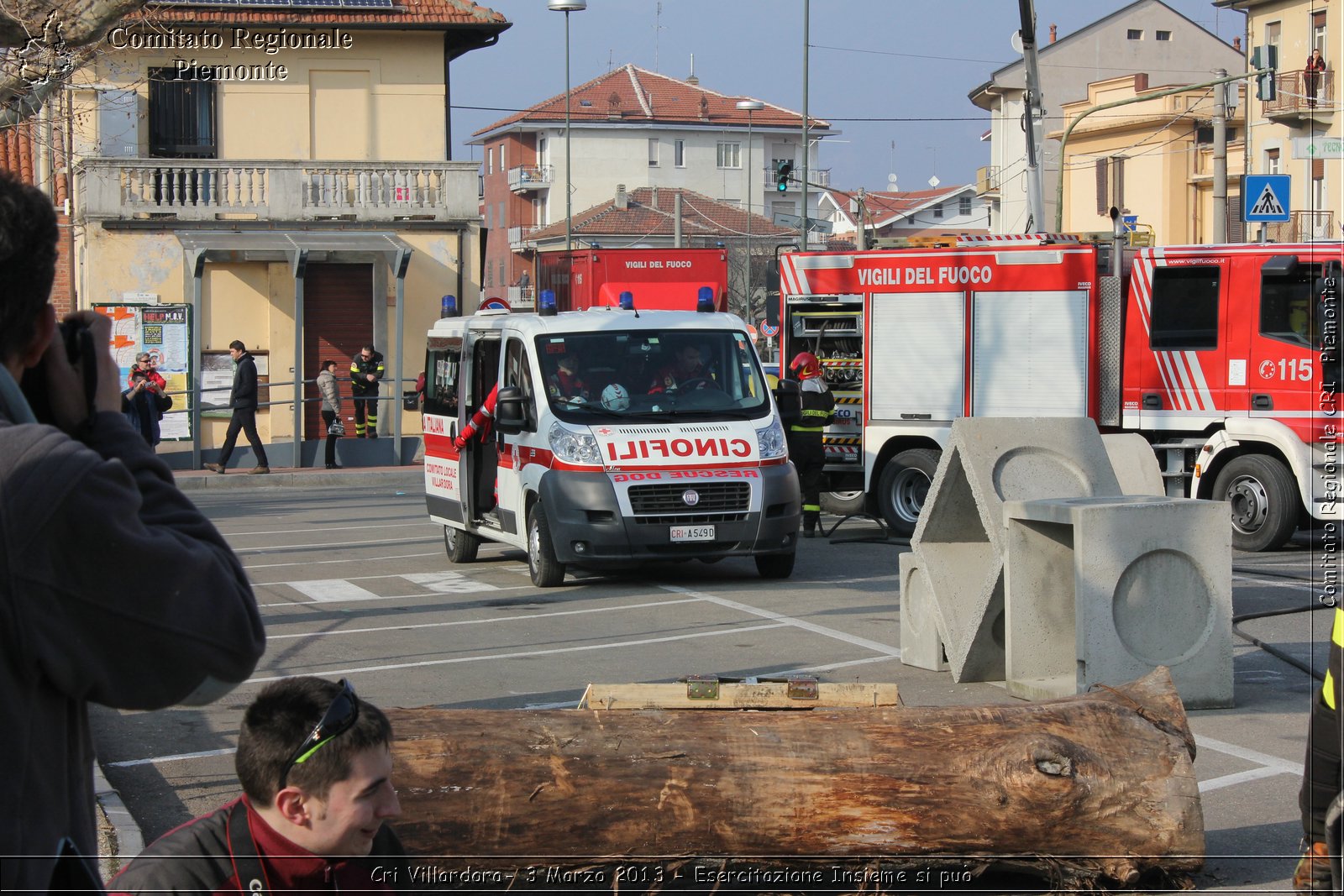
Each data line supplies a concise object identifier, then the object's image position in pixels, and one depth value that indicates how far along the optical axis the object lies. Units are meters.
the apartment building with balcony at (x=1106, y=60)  64.25
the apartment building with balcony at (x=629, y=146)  85.25
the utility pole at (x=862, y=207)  30.95
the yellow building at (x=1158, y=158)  54.31
